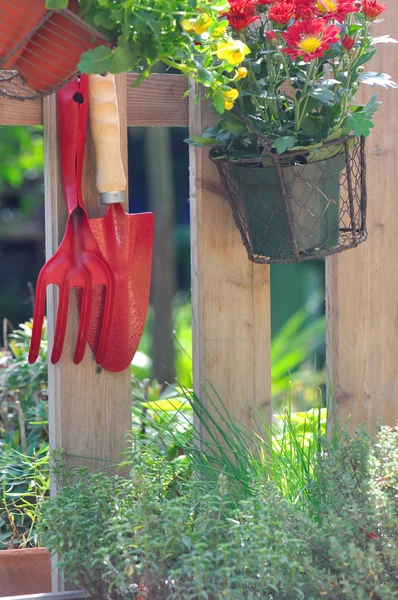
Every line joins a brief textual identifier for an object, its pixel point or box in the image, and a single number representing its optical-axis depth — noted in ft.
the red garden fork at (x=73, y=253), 17.19
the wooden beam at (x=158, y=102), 17.48
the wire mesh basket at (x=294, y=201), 17.17
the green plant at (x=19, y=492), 17.74
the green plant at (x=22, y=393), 18.45
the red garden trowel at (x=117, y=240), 17.21
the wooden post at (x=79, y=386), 17.33
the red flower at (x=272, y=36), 16.96
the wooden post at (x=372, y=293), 17.80
